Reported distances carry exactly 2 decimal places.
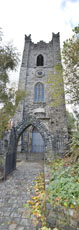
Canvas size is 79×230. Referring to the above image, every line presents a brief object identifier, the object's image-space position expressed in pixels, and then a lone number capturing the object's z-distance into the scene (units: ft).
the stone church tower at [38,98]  38.99
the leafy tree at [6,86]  16.60
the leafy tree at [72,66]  22.34
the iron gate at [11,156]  14.91
